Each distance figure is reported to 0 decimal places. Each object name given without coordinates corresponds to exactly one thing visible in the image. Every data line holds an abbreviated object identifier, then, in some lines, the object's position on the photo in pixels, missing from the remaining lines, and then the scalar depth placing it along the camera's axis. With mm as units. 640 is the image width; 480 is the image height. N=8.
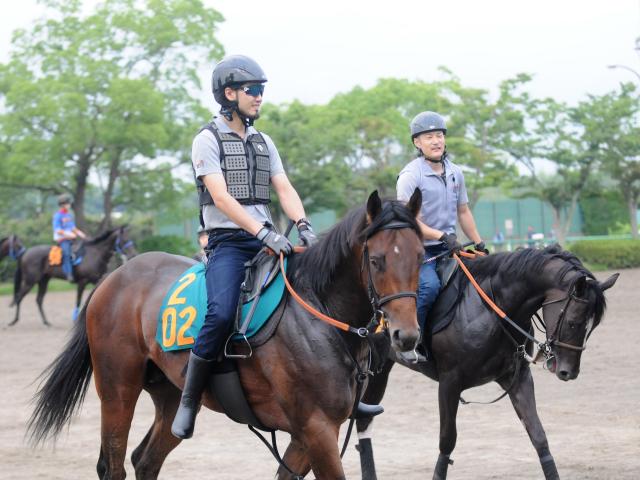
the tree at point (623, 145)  42312
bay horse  4828
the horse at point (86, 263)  21641
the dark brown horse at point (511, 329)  6953
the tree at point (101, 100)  37250
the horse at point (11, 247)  24141
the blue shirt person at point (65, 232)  21484
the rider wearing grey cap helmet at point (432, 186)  7578
